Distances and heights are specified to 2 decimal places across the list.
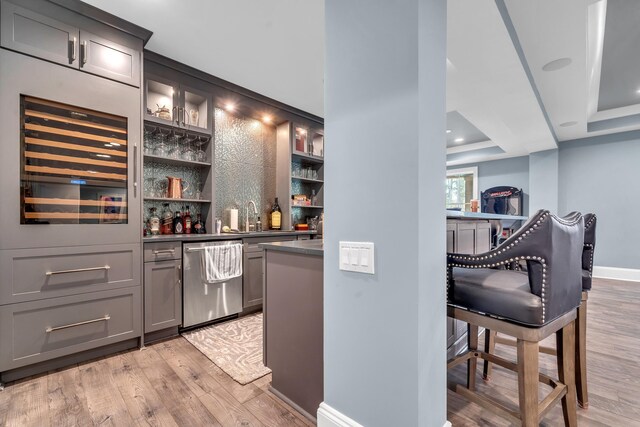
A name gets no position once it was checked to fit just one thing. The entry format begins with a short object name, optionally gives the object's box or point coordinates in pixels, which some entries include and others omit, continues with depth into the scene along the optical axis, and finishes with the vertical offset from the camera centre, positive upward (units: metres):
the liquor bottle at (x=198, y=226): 3.28 -0.15
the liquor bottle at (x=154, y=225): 2.98 -0.13
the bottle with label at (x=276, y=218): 4.09 -0.08
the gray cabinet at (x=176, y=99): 2.85 +1.26
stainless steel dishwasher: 2.75 -0.82
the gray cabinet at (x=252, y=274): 3.22 -0.70
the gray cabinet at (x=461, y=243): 1.98 -0.24
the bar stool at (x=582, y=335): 1.59 -0.71
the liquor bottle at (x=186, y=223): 3.21 -0.12
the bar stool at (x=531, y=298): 1.11 -0.36
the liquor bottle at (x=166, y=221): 3.12 -0.09
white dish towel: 2.82 -0.51
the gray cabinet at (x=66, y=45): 1.94 +1.26
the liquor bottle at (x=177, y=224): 3.12 -0.12
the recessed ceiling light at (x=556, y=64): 2.87 +1.54
